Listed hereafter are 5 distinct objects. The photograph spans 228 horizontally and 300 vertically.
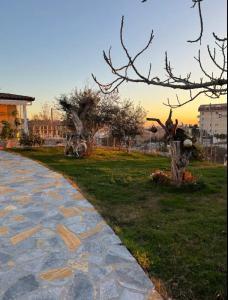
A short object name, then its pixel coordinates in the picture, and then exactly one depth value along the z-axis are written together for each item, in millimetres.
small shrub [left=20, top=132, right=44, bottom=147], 13273
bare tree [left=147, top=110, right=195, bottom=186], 5746
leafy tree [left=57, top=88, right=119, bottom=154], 10965
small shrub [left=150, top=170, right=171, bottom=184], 5956
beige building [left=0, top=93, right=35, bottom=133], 14247
